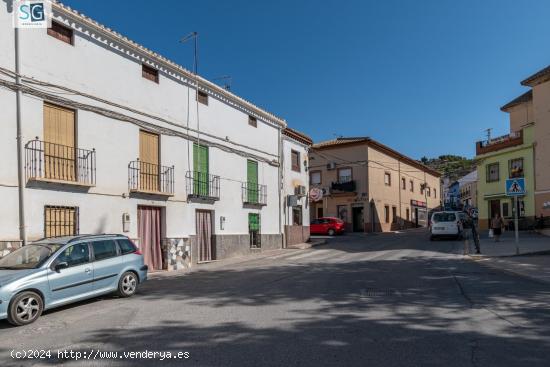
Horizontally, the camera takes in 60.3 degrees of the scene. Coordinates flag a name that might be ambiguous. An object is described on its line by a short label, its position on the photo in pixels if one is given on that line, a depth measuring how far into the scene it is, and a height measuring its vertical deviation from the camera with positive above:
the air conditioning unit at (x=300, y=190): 26.20 +0.67
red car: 35.53 -1.84
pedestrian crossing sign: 16.30 +0.39
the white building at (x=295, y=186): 25.15 +0.89
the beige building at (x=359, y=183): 39.69 +1.60
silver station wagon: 7.72 -1.23
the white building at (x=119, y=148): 11.59 +1.80
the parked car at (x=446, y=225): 25.27 -1.37
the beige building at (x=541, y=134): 28.45 +3.87
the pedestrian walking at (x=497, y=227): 23.33 -1.42
